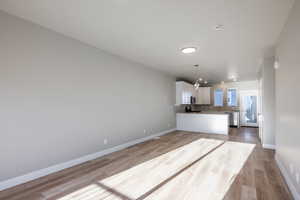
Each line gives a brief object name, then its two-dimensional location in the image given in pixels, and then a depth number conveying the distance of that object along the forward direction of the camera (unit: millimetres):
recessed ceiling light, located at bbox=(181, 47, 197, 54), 3468
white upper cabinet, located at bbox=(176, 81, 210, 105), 6988
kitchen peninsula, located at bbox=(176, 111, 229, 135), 6117
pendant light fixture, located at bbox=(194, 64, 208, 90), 5203
